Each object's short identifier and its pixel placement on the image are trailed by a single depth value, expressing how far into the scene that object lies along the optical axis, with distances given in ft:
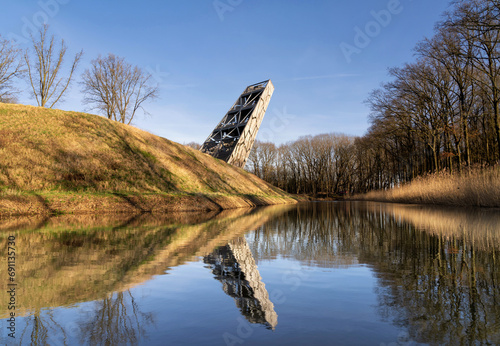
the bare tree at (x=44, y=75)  107.65
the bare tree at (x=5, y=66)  105.50
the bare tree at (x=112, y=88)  128.88
